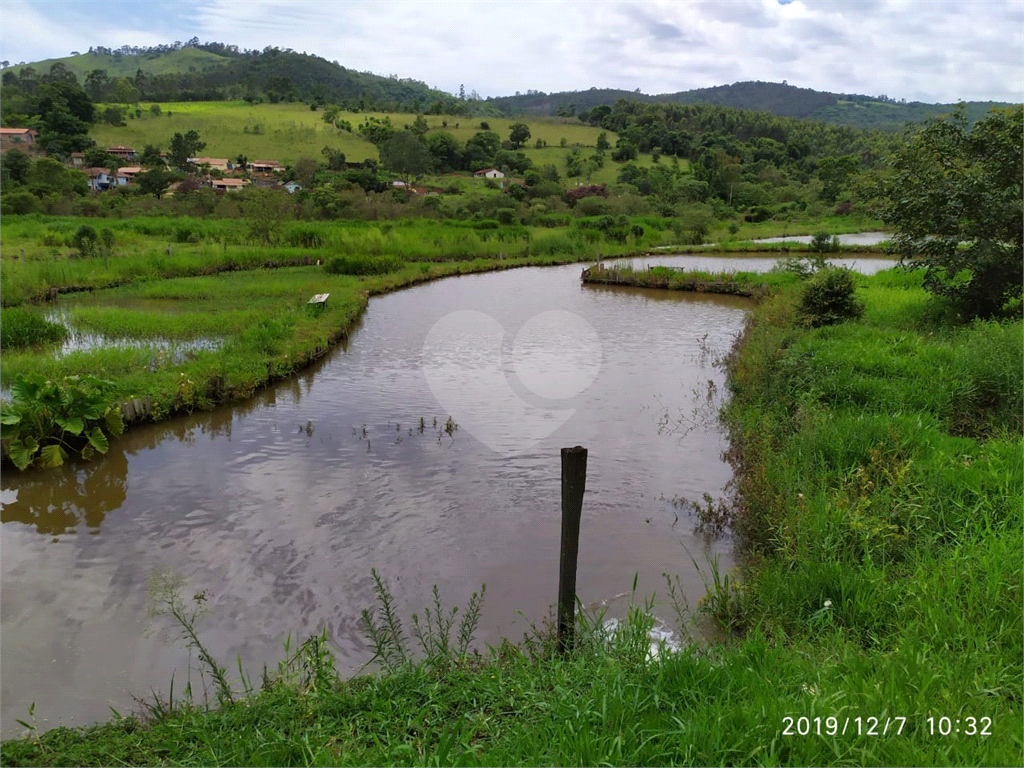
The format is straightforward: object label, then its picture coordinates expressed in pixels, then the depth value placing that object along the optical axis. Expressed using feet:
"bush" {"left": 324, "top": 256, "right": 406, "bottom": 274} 66.74
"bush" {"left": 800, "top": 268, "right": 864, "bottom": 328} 35.06
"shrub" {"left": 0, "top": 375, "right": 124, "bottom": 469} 22.38
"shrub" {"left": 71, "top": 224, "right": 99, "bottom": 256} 63.16
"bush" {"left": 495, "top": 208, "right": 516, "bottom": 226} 112.98
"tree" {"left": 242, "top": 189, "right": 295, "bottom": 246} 76.33
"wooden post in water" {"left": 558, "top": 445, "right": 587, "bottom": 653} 11.86
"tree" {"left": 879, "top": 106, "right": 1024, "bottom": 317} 28.78
